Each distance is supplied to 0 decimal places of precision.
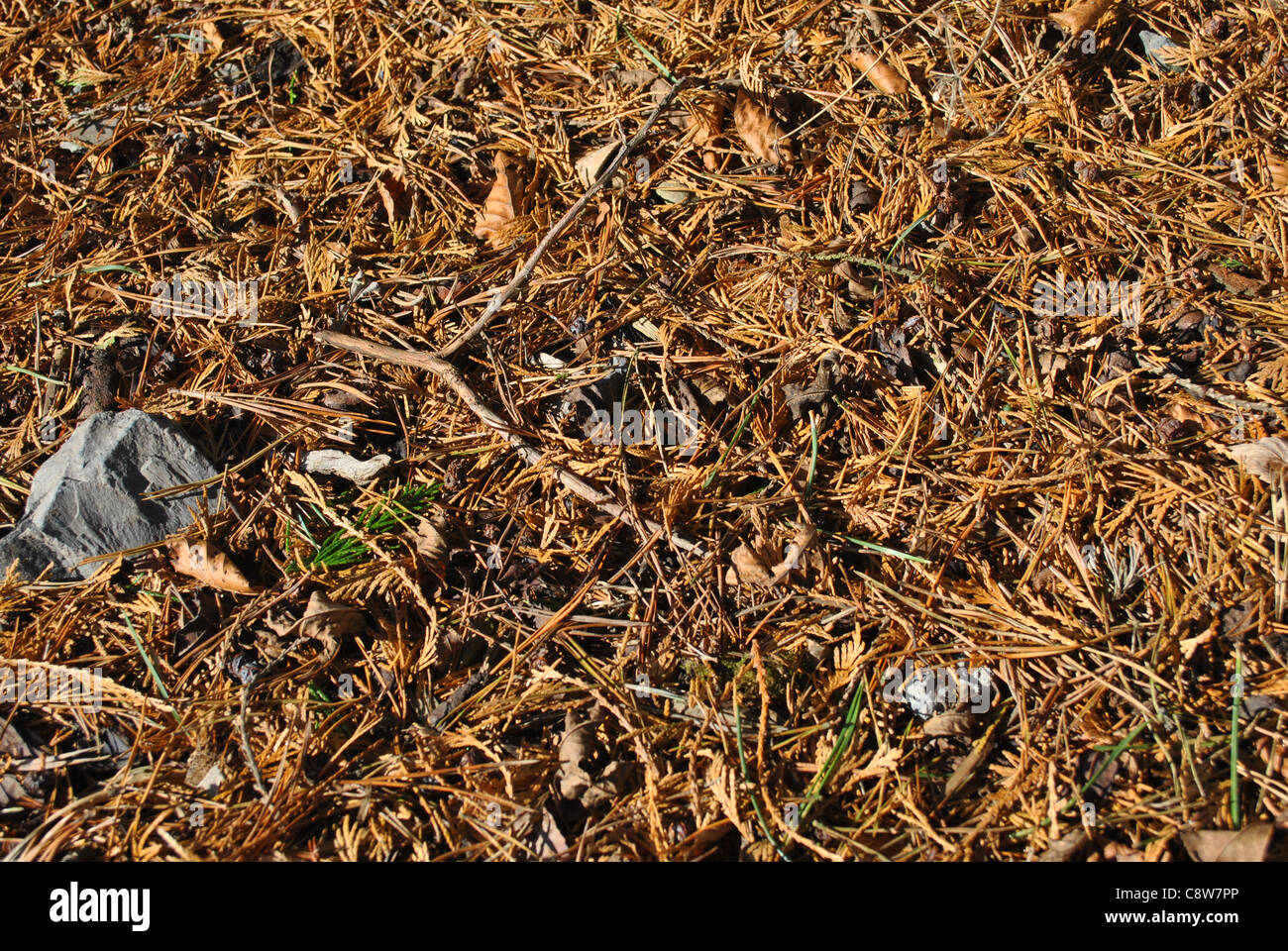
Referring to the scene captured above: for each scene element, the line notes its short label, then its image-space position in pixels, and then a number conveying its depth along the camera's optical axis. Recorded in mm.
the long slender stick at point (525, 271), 1070
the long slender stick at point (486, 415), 1050
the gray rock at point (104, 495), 1048
